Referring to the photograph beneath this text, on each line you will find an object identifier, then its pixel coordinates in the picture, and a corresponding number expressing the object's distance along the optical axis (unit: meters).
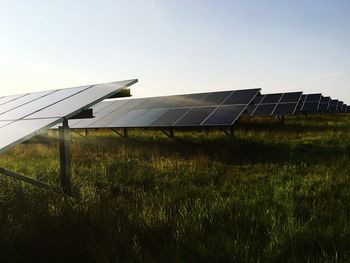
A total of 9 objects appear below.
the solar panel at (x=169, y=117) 17.91
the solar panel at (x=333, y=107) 46.33
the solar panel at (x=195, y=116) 16.88
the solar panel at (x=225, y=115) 15.87
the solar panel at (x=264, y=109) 28.59
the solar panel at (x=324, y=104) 39.78
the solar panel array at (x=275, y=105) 27.96
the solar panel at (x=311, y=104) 37.28
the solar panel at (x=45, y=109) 6.93
